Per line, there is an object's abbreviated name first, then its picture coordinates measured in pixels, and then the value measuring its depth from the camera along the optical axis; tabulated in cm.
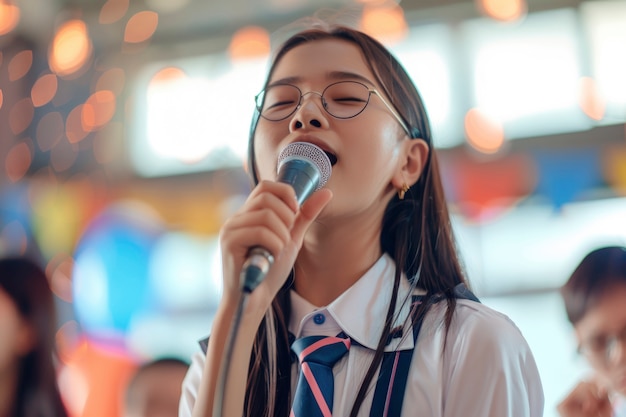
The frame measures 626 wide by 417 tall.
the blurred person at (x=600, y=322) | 167
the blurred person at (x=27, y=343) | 185
